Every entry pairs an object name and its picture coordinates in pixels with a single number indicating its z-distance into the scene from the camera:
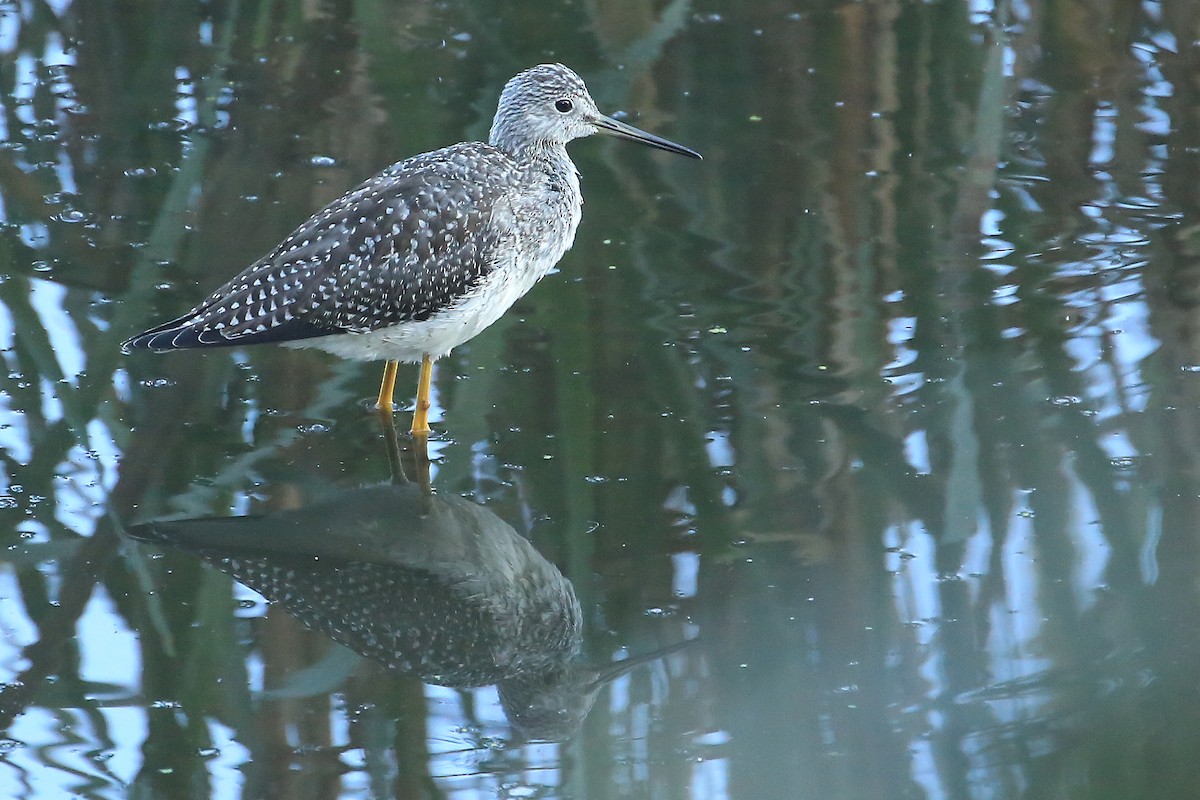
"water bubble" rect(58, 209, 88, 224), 15.22
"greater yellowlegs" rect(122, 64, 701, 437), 11.64
